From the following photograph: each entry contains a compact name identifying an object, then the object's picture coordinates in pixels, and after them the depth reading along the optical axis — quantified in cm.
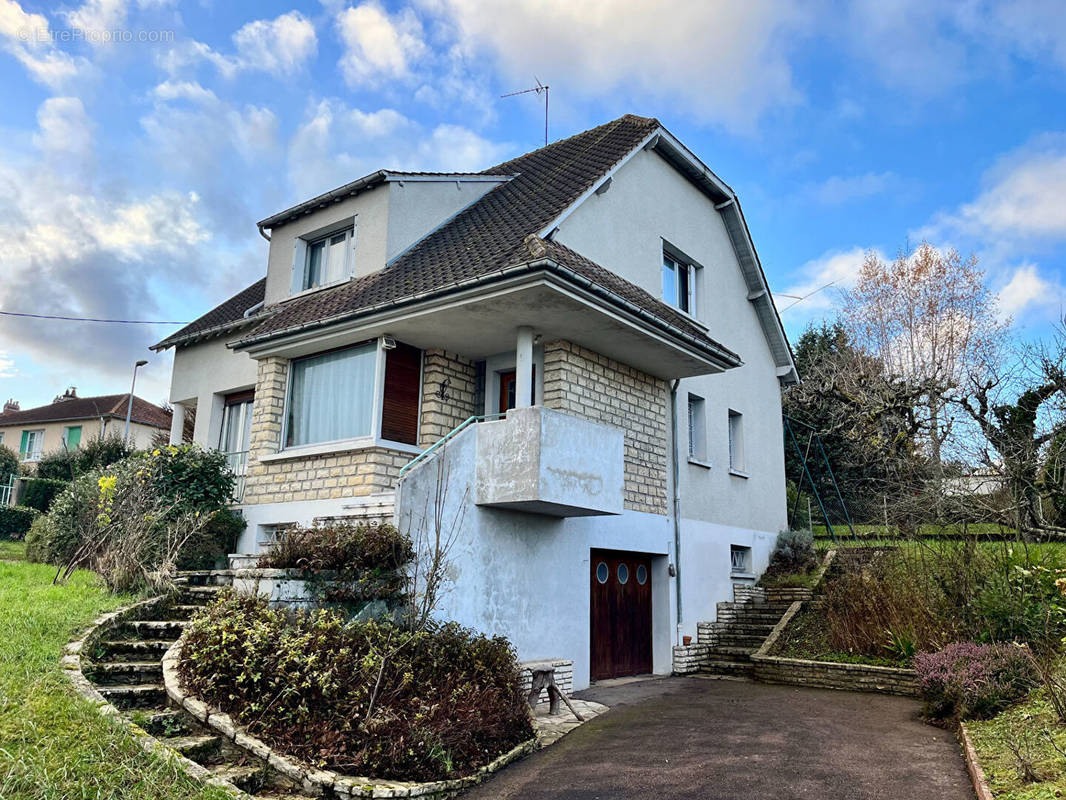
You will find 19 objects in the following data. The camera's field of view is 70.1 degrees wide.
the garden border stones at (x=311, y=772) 584
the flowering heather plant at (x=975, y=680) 820
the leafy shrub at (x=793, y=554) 1659
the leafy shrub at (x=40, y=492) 2123
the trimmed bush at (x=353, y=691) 630
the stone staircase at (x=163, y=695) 586
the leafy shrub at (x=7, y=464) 2241
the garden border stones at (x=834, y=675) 1077
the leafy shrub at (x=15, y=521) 1773
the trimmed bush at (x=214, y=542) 1080
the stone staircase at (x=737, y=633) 1327
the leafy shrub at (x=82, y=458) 2144
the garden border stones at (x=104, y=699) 549
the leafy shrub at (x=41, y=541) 1162
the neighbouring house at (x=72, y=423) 3949
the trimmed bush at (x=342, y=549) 819
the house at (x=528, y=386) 988
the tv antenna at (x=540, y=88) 1775
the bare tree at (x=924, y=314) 2644
